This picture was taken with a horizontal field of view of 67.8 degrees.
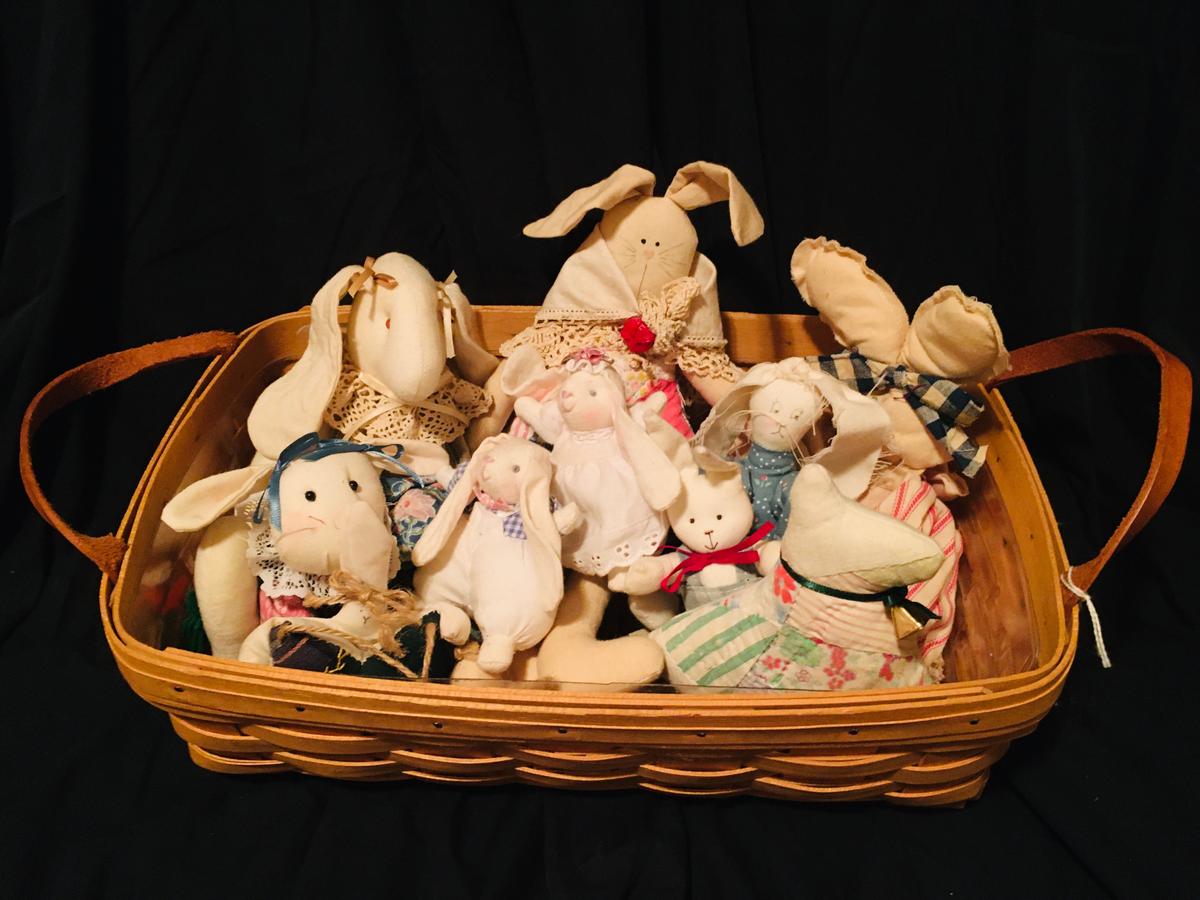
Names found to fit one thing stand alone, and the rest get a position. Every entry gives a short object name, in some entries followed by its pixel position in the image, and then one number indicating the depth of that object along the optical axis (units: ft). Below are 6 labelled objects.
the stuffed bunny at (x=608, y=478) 3.33
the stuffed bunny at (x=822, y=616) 2.77
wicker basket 2.75
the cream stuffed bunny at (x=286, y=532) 3.05
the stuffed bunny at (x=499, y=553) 3.13
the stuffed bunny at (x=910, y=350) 3.33
